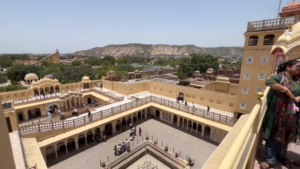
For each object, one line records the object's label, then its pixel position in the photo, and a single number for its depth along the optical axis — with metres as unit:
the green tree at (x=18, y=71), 45.34
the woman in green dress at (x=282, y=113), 4.05
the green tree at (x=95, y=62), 86.44
